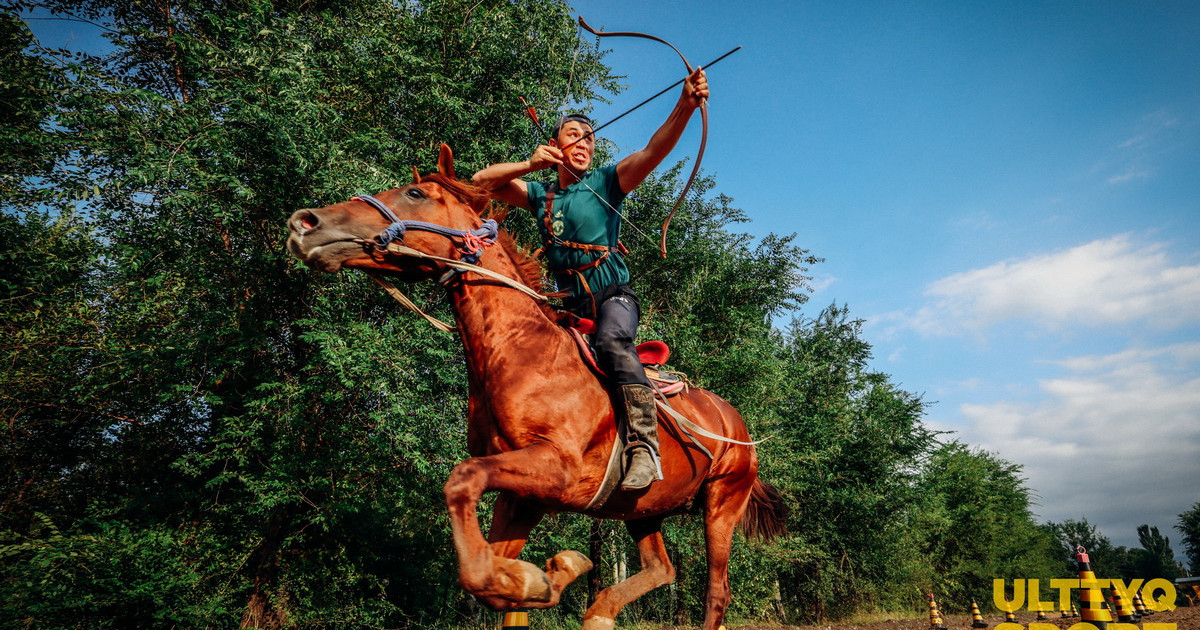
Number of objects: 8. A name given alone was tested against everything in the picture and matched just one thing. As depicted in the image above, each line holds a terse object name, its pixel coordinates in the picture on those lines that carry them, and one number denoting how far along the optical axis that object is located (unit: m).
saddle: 3.96
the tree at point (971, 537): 35.53
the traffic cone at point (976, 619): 14.02
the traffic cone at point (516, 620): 2.79
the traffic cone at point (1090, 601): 6.43
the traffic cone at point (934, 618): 12.40
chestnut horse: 2.88
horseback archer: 3.77
